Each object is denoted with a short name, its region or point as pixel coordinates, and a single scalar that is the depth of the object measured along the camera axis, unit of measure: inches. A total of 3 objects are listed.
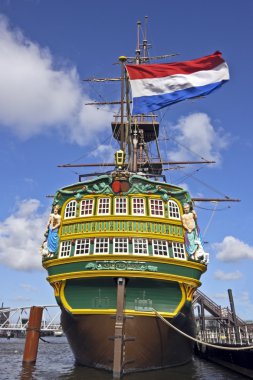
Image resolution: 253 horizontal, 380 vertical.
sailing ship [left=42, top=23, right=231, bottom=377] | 702.5
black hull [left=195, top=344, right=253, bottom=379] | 766.0
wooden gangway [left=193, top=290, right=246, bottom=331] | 1521.9
